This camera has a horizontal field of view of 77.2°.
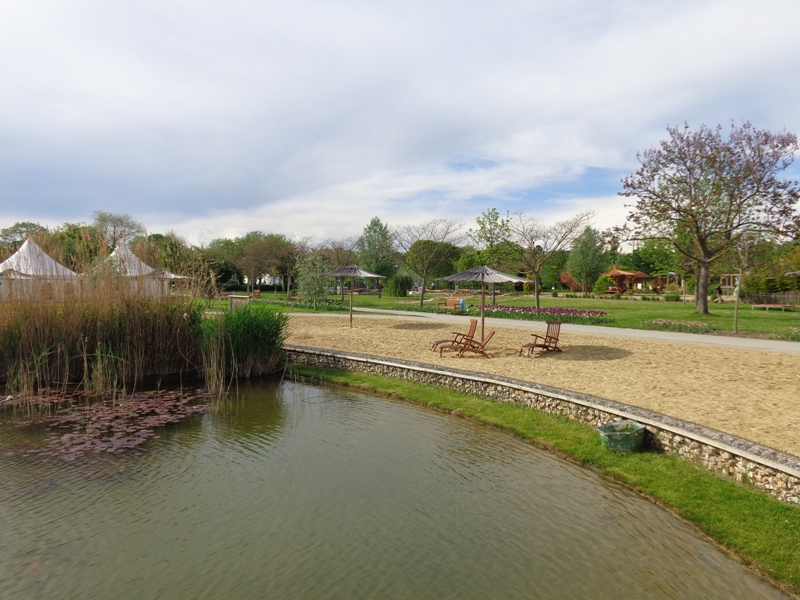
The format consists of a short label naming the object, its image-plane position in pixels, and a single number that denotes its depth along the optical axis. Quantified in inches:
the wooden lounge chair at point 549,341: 473.7
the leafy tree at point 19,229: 2348.2
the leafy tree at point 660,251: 919.7
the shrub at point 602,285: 1642.5
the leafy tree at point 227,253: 1898.4
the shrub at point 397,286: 1628.9
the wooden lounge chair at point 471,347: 483.2
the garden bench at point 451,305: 961.4
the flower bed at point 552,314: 724.0
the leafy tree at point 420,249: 1235.9
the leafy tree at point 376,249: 2044.7
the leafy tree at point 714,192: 785.6
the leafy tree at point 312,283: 1087.0
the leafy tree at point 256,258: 1918.1
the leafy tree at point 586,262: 1780.3
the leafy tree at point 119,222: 2429.9
